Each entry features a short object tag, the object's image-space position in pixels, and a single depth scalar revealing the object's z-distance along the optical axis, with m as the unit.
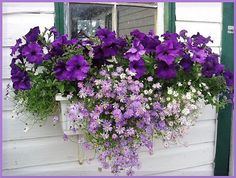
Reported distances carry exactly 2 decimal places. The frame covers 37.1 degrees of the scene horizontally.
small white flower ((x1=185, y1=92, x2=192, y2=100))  1.80
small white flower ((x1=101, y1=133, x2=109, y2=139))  1.69
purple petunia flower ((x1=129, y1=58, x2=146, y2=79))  1.74
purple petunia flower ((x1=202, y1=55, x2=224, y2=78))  1.87
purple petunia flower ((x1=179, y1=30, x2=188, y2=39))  1.98
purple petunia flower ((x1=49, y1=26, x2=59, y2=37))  1.86
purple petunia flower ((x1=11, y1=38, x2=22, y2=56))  1.78
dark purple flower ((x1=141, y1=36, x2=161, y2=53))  1.82
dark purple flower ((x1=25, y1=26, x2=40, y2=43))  1.79
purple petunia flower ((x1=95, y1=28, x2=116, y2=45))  1.75
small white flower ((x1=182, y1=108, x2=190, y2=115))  1.79
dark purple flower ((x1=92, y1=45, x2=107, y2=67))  1.77
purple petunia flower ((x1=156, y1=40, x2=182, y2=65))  1.72
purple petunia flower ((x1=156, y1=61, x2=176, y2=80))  1.76
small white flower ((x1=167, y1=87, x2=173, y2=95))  1.80
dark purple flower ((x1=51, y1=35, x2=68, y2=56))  1.78
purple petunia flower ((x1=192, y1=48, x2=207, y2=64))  1.81
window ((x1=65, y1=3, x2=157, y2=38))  2.11
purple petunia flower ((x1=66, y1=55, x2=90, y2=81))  1.68
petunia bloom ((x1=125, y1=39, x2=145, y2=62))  1.73
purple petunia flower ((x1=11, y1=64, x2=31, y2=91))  1.73
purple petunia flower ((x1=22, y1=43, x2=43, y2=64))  1.72
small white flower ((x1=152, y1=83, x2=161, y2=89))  1.78
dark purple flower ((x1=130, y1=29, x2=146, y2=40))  1.85
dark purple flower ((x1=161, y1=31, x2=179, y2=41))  1.86
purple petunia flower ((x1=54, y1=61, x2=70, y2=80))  1.71
